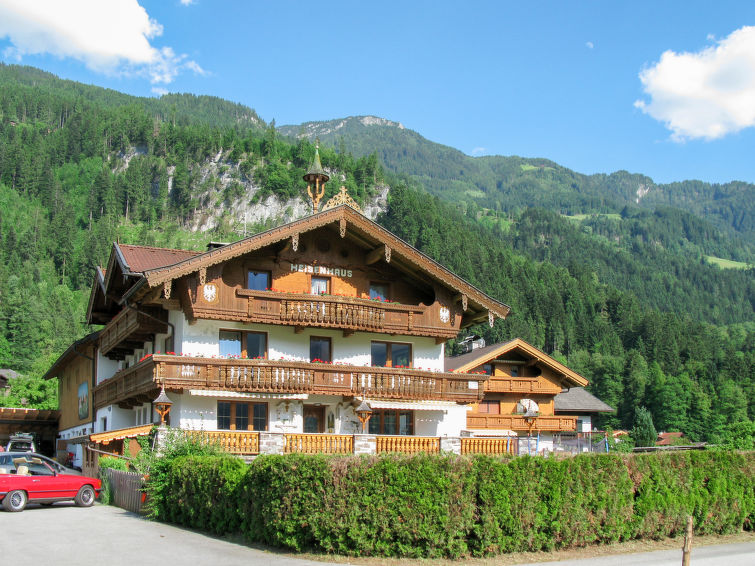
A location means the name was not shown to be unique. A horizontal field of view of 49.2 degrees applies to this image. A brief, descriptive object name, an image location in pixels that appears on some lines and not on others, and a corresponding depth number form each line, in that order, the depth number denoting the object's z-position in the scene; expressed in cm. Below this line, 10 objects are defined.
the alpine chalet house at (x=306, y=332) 2747
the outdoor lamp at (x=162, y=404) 2566
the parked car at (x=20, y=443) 3797
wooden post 1179
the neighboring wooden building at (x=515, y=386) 4466
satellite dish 3126
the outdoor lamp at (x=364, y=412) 2797
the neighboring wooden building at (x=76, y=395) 3917
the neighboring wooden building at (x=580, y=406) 5534
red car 2152
